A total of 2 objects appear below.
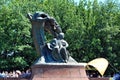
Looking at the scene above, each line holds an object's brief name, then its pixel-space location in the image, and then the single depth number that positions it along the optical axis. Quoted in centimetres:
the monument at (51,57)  1708
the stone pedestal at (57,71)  1698
